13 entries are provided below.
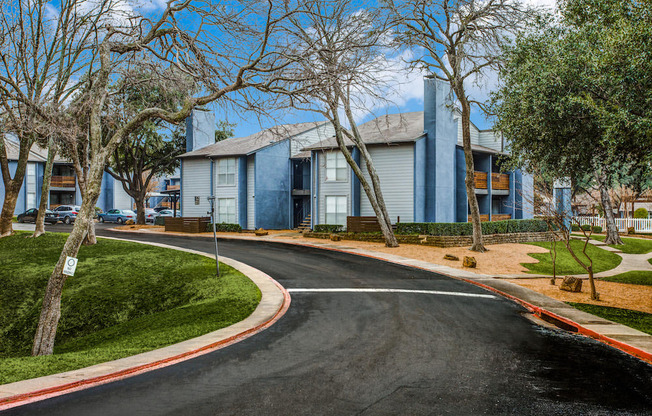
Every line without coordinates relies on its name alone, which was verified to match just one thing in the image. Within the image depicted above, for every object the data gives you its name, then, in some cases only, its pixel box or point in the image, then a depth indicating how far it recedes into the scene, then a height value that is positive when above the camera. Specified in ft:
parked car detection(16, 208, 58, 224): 144.02 -0.72
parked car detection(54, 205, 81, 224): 145.18 +0.53
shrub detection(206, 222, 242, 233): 117.50 -3.20
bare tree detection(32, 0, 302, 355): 39.24 +13.30
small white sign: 37.63 -4.16
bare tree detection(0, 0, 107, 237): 66.44 +24.29
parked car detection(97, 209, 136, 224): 153.69 -0.36
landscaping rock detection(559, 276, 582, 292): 52.06 -7.68
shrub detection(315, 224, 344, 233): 102.83 -2.75
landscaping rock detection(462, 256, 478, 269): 66.90 -6.61
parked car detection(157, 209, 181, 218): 170.48 +1.15
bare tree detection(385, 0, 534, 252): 75.87 +30.51
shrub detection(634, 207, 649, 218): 160.35 +1.28
